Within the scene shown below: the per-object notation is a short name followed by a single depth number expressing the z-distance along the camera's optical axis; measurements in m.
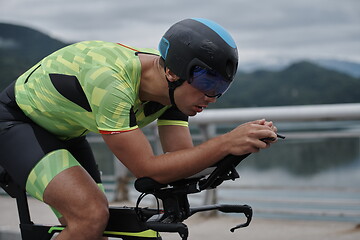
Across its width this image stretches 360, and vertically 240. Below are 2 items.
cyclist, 2.36
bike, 2.35
